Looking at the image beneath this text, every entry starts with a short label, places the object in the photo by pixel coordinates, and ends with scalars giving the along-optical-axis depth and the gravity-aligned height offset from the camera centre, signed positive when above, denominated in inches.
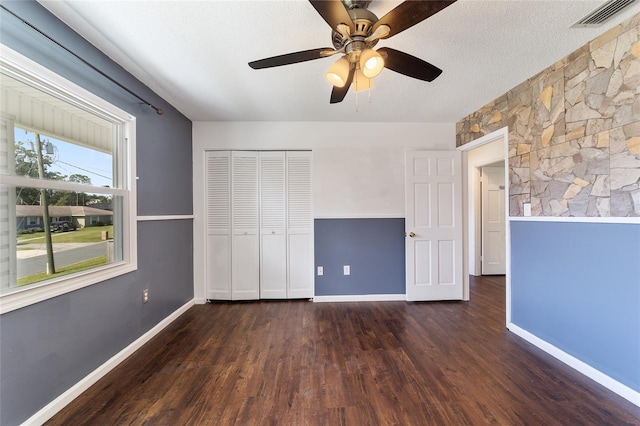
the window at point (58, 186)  53.3 +7.5
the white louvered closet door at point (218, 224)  132.0 -5.9
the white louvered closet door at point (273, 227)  132.4 -7.7
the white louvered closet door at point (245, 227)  131.9 -7.7
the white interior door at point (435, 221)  131.5 -5.1
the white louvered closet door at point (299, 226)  133.1 -7.4
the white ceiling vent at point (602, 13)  57.1 +47.7
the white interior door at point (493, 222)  182.1 -8.4
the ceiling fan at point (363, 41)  44.2 +36.0
